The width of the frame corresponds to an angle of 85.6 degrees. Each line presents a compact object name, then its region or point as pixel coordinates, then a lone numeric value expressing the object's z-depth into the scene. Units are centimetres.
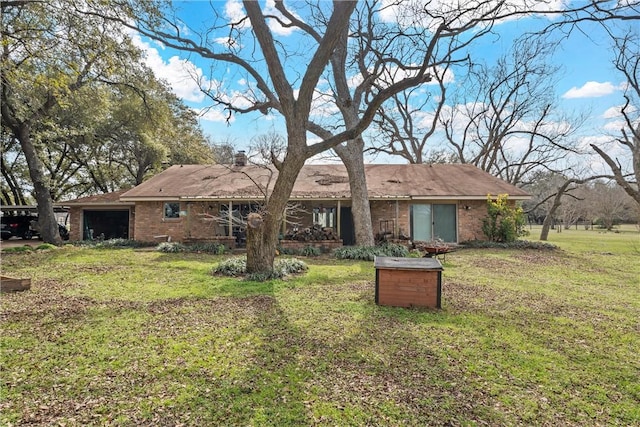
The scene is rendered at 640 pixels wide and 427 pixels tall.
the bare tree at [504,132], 2248
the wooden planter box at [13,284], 609
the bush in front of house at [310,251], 1219
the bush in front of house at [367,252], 1129
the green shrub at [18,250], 1132
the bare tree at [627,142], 1698
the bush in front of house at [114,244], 1410
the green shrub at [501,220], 1410
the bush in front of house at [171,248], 1262
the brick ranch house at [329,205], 1458
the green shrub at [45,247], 1183
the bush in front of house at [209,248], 1257
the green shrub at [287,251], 1235
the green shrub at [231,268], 823
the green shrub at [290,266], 841
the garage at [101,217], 1667
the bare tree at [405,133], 2432
